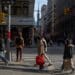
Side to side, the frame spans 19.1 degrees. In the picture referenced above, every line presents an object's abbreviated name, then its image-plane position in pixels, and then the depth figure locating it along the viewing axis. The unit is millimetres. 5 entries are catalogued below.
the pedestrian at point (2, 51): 12063
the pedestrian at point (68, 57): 10168
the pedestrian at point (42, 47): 11065
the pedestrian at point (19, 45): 13381
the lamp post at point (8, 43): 13239
